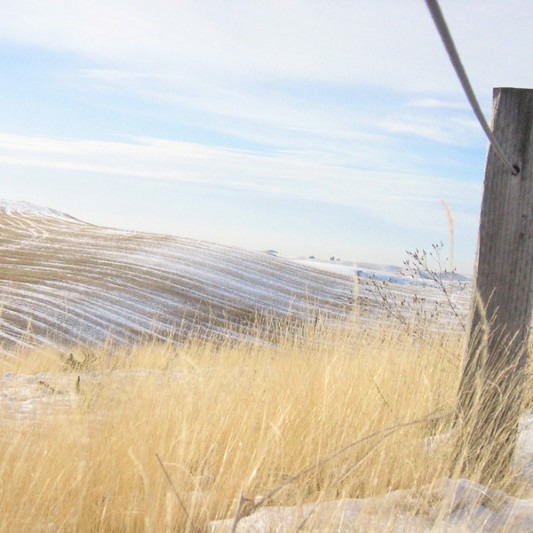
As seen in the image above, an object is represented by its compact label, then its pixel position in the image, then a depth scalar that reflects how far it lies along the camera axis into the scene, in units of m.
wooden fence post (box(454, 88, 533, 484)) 2.99
